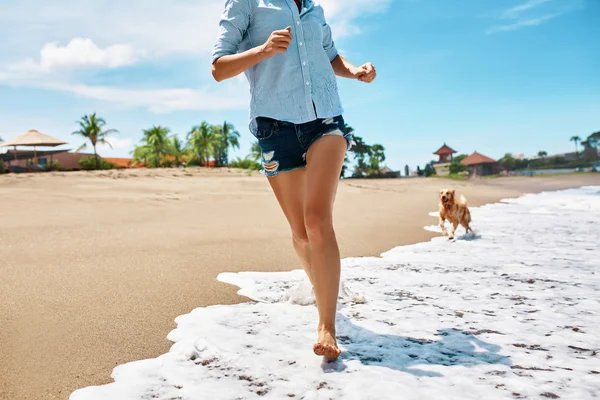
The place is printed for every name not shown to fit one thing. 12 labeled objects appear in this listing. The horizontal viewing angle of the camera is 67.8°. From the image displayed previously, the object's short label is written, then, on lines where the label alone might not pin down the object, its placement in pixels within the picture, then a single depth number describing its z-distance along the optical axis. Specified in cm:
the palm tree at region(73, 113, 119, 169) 4844
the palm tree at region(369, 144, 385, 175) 5344
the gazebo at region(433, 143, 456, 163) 8101
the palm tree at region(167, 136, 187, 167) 5800
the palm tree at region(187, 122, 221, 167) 5847
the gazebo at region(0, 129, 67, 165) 3136
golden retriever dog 769
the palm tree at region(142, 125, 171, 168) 5569
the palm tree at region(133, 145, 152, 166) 5731
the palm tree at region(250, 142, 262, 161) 5618
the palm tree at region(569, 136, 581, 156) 11462
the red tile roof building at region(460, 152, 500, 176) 7162
